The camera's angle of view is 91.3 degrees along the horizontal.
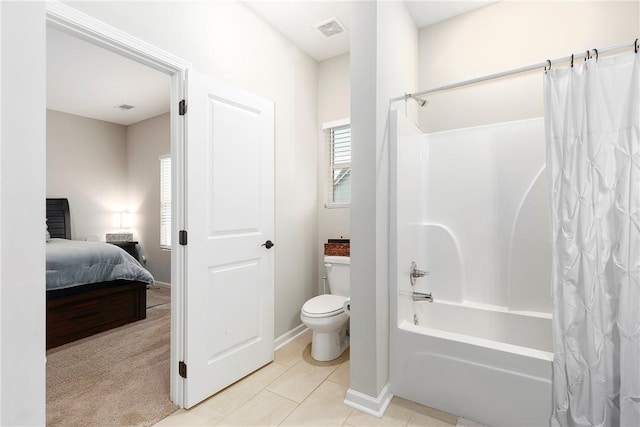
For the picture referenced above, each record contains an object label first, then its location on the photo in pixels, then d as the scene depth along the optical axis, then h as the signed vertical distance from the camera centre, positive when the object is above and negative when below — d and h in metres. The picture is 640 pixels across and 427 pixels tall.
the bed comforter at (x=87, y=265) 2.94 -0.54
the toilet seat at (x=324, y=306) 2.33 -0.73
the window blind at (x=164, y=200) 4.94 +0.19
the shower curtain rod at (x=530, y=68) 1.41 +0.75
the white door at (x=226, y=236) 1.89 -0.16
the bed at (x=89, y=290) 2.87 -0.78
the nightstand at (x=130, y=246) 5.00 -0.56
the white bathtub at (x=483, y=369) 1.55 -0.86
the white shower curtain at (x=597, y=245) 1.37 -0.16
